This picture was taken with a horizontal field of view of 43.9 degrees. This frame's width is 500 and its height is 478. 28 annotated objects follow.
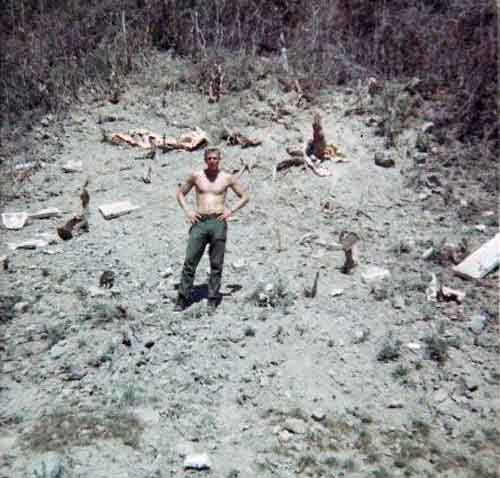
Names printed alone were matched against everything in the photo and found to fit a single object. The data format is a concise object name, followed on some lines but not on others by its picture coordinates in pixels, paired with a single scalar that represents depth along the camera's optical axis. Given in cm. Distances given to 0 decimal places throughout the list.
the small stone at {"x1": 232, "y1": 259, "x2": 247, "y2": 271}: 657
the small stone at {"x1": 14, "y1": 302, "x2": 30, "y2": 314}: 597
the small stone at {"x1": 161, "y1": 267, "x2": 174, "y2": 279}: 641
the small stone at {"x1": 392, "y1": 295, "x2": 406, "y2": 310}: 611
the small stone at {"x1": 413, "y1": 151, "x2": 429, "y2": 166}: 862
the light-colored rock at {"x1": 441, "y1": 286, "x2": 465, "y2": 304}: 625
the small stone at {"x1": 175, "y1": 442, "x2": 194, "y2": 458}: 434
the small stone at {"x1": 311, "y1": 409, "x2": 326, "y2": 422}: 472
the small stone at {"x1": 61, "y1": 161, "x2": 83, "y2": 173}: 852
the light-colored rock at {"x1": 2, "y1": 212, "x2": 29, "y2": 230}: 751
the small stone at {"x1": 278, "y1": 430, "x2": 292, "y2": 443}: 449
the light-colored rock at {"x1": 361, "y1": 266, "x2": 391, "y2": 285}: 651
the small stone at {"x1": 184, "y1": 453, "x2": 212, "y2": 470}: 420
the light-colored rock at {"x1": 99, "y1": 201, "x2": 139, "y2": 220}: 744
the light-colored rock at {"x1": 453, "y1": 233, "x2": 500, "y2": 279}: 666
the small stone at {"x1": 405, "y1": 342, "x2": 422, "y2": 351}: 558
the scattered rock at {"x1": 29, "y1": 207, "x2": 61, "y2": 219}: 763
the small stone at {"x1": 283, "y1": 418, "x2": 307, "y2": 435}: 457
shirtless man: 551
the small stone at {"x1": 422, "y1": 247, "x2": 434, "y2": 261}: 693
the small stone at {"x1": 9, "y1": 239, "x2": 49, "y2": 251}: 705
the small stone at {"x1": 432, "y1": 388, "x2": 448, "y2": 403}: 505
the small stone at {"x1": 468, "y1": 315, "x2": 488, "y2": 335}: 589
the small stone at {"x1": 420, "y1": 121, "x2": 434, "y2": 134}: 907
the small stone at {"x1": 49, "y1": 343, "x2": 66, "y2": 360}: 533
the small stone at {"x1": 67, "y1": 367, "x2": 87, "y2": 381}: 508
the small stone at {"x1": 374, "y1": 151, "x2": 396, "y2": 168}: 850
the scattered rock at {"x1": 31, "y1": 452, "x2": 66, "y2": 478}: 398
